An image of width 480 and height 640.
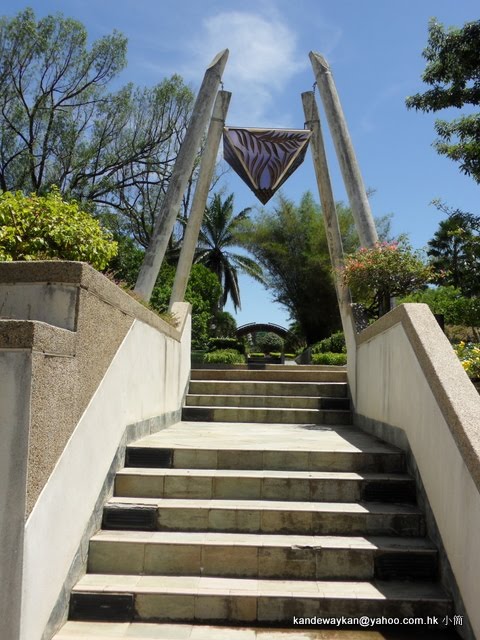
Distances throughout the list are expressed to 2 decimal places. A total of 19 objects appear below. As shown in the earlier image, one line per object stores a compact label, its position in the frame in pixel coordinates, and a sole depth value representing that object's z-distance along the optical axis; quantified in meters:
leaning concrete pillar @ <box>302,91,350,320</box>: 9.33
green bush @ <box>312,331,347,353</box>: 16.67
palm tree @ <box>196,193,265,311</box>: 36.62
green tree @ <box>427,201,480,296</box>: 9.82
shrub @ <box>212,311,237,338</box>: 29.68
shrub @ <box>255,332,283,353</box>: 29.39
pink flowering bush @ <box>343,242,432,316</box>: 7.30
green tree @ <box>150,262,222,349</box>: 19.28
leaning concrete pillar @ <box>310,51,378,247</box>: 8.89
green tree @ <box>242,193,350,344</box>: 28.11
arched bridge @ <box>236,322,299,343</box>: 34.06
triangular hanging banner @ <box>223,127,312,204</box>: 10.02
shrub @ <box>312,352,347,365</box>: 14.41
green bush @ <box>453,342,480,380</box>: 5.46
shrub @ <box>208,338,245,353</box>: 20.80
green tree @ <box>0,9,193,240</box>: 22.42
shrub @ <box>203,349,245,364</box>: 15.30
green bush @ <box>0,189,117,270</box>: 4.34
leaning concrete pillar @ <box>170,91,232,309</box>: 9.95
